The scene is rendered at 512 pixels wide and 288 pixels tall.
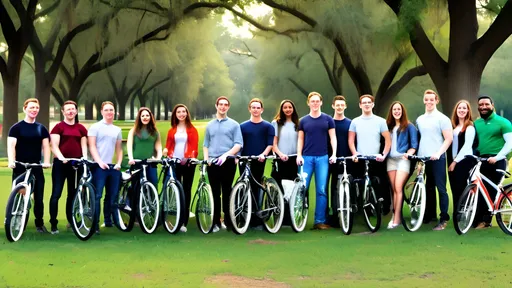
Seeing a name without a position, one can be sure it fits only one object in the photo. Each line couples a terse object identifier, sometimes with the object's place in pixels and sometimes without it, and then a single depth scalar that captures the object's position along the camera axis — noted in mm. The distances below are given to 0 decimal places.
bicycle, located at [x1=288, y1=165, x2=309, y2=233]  9609
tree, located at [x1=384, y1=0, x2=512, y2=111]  18516
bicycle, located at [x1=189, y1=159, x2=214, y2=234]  9352
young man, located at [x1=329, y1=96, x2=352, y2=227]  10109
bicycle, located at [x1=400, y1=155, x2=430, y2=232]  9578
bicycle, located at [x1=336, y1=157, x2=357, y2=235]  9383
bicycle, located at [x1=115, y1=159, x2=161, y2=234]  9453
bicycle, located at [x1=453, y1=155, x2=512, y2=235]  9133
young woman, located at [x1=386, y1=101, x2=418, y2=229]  9922
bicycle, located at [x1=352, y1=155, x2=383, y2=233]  9508
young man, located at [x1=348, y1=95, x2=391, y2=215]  9930
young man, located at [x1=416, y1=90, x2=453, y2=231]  9758
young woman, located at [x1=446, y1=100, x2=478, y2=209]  9781
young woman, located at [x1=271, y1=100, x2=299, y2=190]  10086
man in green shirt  9766
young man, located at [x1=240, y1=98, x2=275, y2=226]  9844
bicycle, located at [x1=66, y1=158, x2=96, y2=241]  8922
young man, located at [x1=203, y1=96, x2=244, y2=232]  9703
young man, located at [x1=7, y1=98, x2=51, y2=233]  9195
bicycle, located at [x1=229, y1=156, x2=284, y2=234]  9352
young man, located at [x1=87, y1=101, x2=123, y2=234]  9586
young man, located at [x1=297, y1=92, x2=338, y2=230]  9906
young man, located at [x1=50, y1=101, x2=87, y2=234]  9430
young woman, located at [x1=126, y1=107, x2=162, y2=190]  9867
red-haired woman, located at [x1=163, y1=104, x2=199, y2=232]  9977
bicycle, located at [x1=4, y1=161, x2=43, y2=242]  8617
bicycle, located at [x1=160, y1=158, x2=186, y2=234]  9219
